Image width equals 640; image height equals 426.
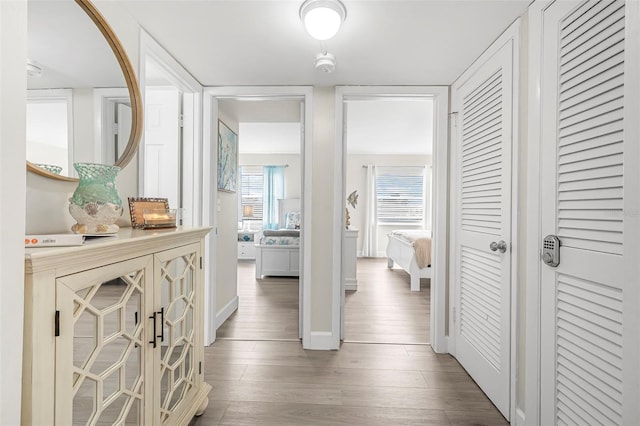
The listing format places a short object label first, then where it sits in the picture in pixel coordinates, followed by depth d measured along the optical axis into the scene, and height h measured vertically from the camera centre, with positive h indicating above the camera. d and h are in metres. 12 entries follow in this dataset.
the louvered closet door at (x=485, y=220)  1.76 -0.04
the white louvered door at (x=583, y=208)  1.10 +0.03
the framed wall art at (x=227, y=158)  3.04 +0.54
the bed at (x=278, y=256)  5.13 -0.72
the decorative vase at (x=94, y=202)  1.18 +0.03
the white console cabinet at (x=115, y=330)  0.75 -0.38
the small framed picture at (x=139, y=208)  1.50 +0.01
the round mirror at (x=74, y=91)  1.15 +0.49
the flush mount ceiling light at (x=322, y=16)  1.51 +0.95
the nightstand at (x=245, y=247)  6.82 -0.77
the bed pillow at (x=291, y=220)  7.13 -0.19
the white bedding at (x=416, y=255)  4.48 -0.62
